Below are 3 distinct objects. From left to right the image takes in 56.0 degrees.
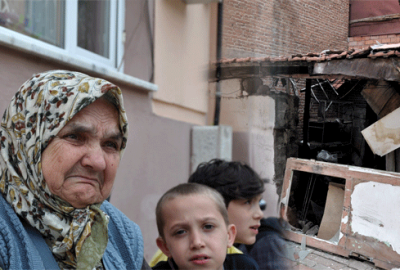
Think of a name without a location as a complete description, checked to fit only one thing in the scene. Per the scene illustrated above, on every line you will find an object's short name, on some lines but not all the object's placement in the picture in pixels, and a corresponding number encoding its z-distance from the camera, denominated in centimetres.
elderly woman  120
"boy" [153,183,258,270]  150
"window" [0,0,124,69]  238
